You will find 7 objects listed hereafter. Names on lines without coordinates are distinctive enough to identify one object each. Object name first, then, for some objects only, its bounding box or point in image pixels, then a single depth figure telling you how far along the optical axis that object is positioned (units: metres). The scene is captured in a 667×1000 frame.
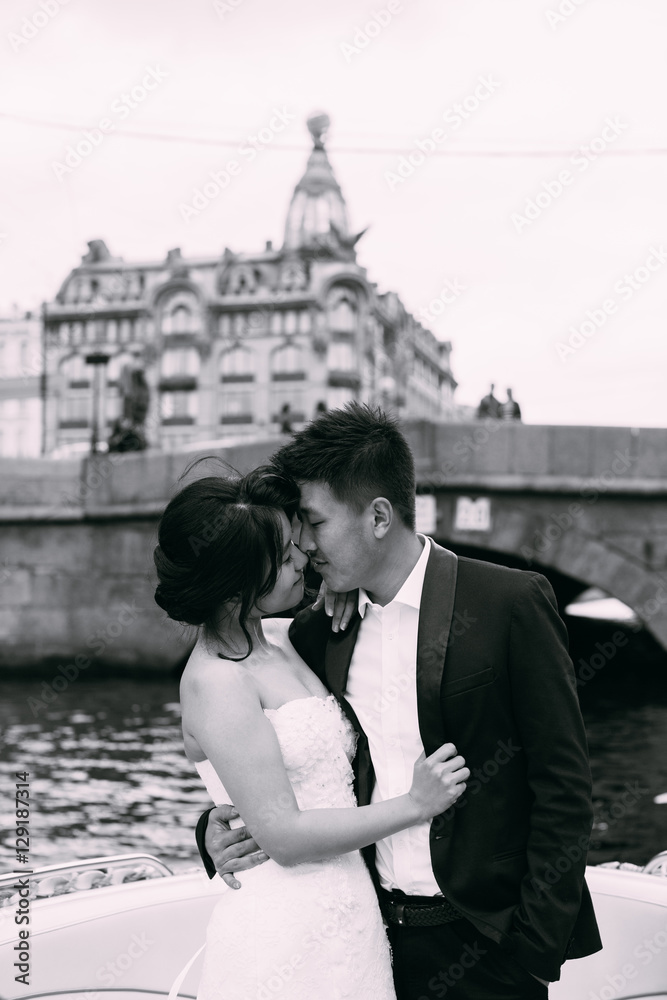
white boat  2.45
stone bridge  10.94
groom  1.67
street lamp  14.34
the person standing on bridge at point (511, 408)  13.55
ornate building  47.34
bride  1.71
